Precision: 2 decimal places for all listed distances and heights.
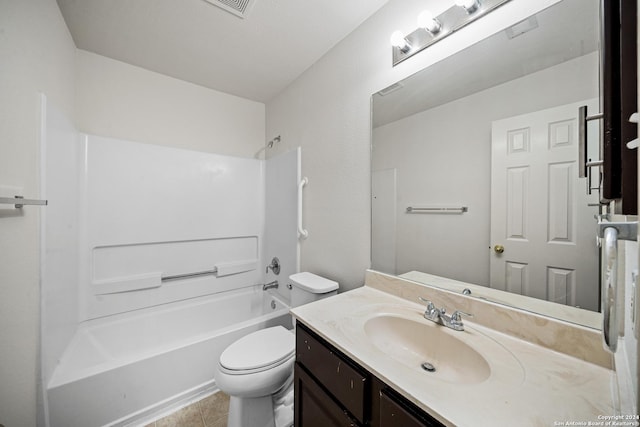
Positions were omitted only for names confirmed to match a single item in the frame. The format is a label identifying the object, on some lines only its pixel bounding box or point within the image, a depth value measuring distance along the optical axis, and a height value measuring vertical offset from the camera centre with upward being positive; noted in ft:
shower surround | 4.19 -1.43
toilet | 3.88 -2.80
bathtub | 4.01 -3.20
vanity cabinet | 2.00 -1.90
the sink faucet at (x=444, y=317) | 2.88 -1.35
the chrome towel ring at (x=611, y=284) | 1.23 -0.39
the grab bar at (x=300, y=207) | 6.08 +0.17
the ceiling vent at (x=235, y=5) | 4.22 +3.92
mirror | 2.46 +0.61
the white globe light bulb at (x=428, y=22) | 3.40 +2.89
